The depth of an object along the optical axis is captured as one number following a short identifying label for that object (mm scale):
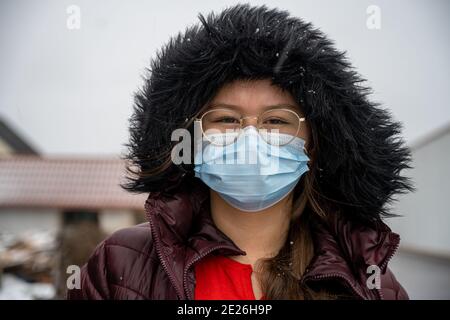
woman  1835
